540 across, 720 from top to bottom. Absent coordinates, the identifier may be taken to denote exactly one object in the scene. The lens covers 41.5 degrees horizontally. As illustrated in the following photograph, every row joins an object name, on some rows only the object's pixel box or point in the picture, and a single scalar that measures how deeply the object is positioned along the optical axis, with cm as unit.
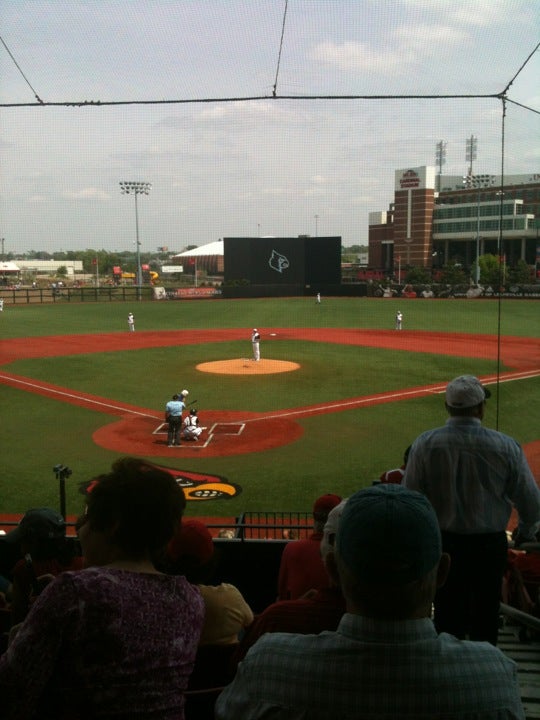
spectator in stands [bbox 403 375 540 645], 315
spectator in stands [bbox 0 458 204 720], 164
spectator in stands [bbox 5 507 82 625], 295
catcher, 1371
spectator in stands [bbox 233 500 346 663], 196
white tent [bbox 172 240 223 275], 7600
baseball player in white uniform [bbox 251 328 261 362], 2373
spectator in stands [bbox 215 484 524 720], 135
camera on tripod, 626
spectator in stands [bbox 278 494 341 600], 321
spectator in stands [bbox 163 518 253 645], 247
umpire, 1304
